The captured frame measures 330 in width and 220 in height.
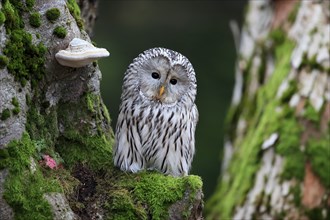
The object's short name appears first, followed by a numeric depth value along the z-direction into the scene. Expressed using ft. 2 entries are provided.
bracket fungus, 29.89
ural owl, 33.86
